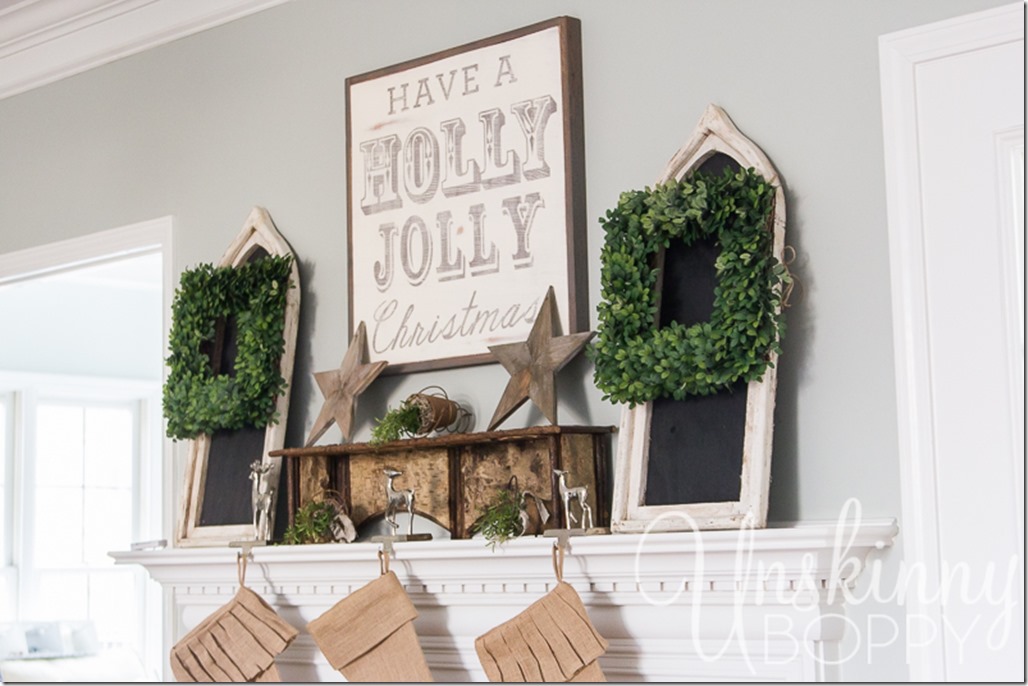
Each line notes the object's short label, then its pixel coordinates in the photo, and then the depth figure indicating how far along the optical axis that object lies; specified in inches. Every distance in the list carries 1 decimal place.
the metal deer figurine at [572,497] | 85.2
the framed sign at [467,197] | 92.9
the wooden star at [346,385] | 98.7
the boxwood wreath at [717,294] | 79.1
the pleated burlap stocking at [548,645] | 81.0
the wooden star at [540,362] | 88.3
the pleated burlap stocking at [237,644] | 97.0
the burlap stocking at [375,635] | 90.2
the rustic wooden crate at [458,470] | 87.0
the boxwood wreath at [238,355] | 104.8
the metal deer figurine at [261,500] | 102.5
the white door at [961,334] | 74.0
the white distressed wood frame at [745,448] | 78.5
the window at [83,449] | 232.8
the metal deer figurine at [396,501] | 93.3
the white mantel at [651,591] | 76.2
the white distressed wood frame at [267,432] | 105.7
